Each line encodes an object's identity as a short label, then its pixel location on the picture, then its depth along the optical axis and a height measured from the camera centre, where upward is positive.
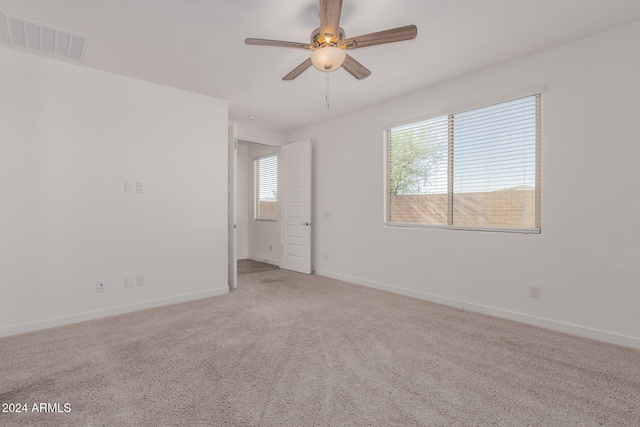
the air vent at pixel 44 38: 2.37 +1.44
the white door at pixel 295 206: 5.25 +0.05
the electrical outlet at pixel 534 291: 2.91 -0.79
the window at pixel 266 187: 6.39 +0.48
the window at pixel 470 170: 3.03 +0.46
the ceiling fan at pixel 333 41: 1.95 +1.15
